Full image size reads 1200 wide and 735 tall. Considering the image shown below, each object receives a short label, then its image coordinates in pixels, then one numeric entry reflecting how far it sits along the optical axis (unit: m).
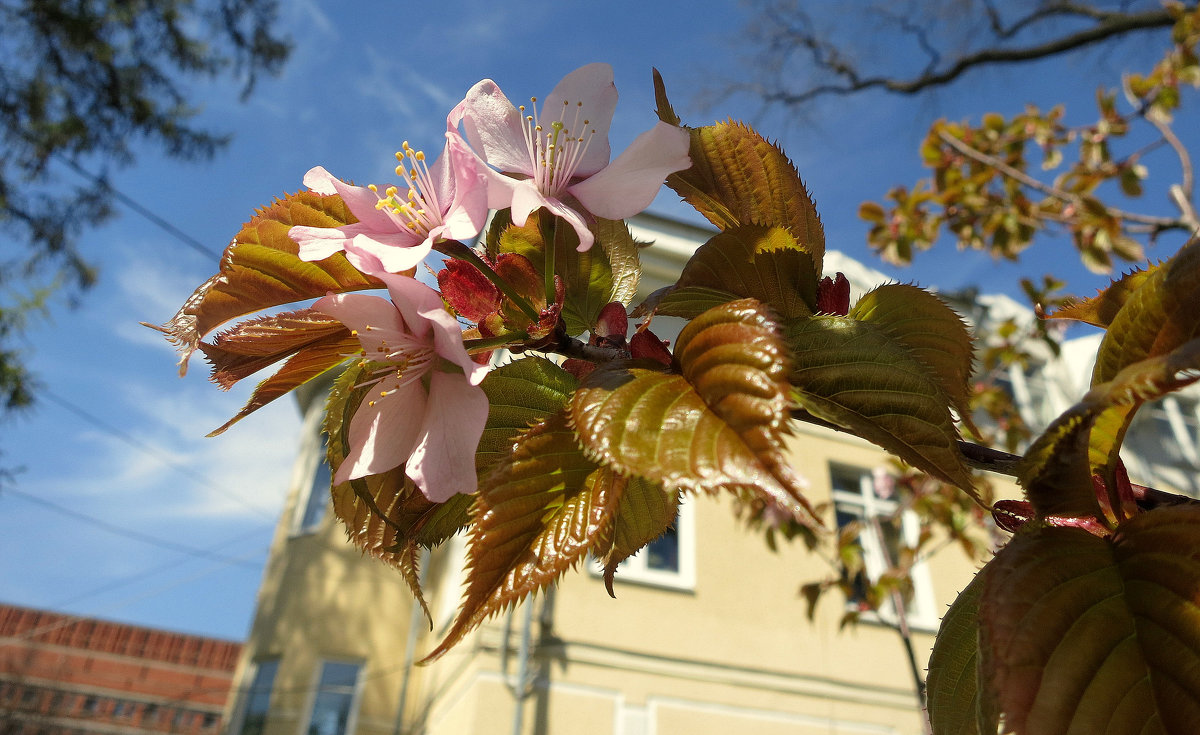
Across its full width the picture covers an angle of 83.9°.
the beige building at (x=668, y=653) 4.48
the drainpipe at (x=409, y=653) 6.16
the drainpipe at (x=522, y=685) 4.24
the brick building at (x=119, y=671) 17.91
